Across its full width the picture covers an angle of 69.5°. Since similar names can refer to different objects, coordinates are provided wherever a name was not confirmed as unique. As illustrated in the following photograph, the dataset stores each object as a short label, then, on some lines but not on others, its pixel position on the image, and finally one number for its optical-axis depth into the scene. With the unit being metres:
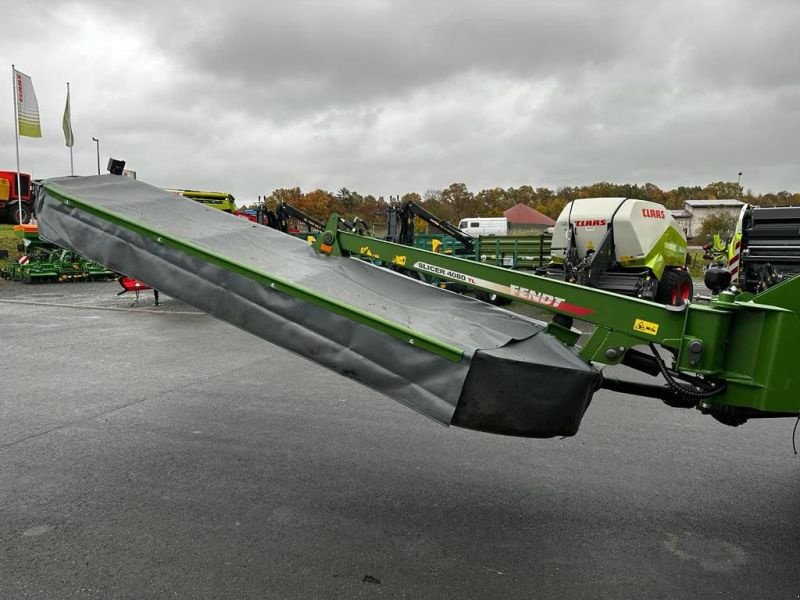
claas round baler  10.52
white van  32.88
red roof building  66.38
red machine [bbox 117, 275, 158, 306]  13.48
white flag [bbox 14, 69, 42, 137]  23.77
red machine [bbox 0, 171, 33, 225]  22.66
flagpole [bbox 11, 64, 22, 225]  23.46
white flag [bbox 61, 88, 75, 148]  26.62
